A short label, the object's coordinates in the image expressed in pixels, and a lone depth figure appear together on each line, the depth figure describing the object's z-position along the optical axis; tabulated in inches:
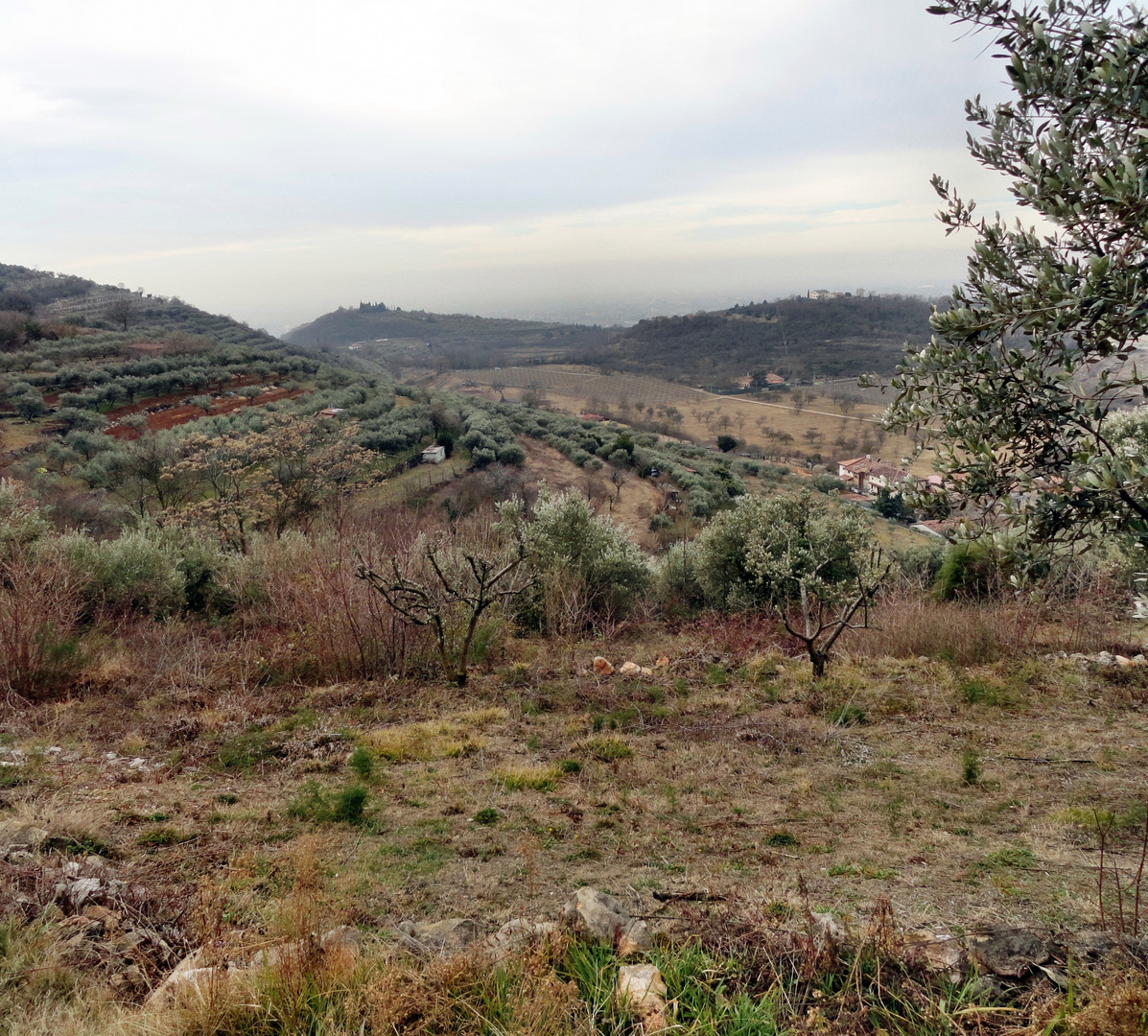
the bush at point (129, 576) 453.7
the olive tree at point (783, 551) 518.6
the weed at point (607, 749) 258.8
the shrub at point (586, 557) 528.7
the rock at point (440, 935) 124.5
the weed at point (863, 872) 158.9
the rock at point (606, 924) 121.9
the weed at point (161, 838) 181.9
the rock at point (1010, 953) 108.7
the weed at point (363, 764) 240.5
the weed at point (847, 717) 287.9
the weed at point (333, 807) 205.8
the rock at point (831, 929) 114.4
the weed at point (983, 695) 305.4
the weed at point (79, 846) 168.9
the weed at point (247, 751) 249.8
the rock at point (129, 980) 116.8
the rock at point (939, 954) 110.2
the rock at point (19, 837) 163.0
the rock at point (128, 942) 126.1
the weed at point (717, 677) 356.8
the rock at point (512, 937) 119.0
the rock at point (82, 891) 141.7
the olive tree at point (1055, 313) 112.7
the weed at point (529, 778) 231.8
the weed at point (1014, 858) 162.6
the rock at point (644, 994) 101.4
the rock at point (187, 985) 103.3
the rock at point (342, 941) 115.5
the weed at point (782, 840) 182.1
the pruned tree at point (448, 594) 324.8
